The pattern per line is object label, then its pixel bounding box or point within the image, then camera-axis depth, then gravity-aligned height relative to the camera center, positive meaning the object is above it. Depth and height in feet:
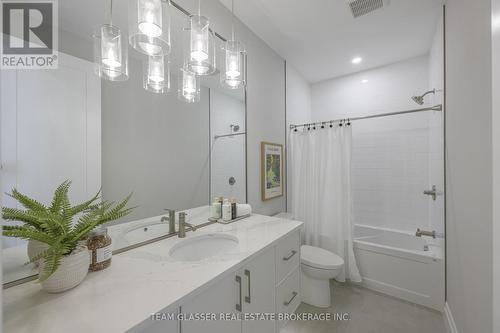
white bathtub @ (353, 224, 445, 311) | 5.95 -3.34
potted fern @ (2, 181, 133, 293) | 2.15 -0.77
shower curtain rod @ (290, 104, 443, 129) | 5.83 +1.71
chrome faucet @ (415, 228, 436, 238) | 6.25 -2.10
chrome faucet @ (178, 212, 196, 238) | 4.22 -1.23
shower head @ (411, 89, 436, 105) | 7.10 +2.34
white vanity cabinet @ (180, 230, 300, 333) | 2.70 -2.09
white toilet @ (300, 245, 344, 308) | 5.91 -3.29
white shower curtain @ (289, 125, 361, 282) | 7.17 -0.85
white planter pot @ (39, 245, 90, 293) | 2.29 -1.24
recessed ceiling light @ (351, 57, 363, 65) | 8.43 +4.45
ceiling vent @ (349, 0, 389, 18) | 5.50 +4.43
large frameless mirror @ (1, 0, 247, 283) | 2.58 +0.68
